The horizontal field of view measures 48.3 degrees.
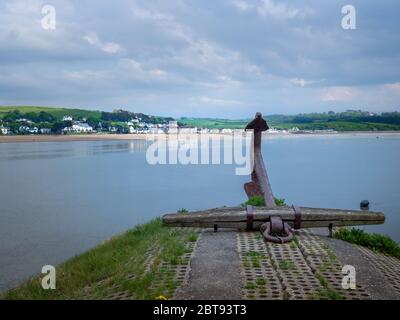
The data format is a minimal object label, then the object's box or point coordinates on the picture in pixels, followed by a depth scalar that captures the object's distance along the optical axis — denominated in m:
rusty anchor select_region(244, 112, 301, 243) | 8.32
